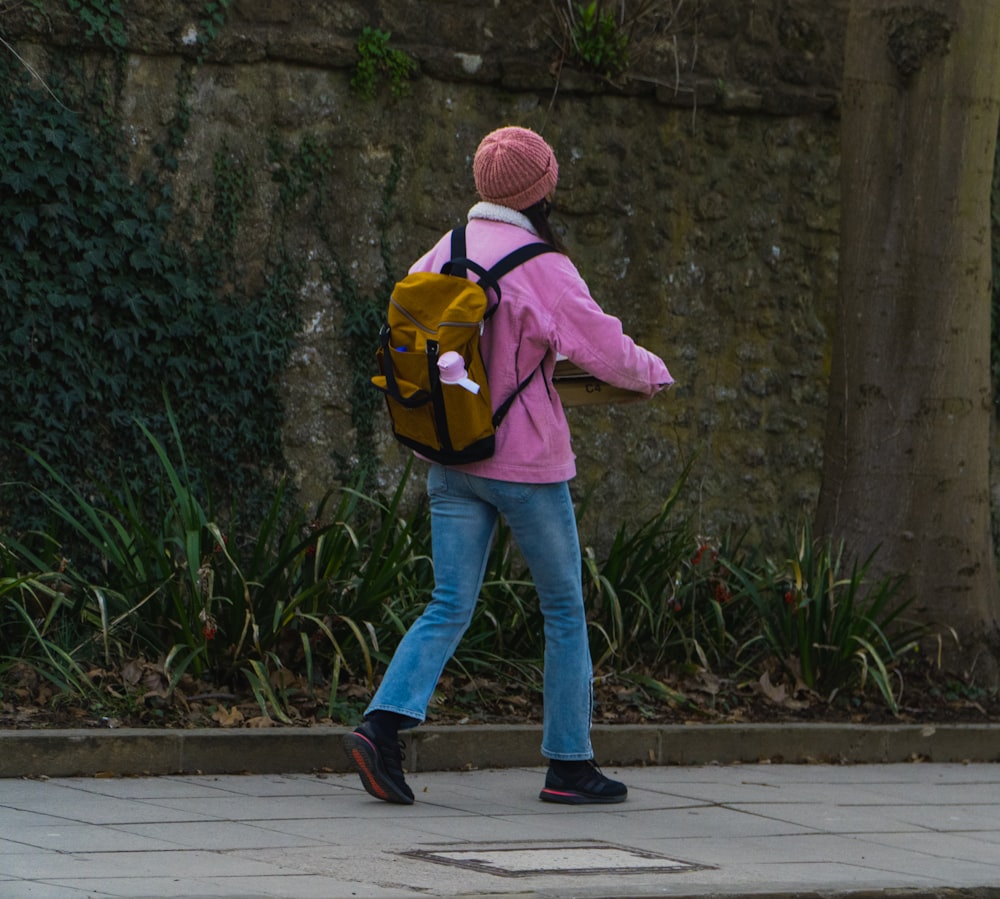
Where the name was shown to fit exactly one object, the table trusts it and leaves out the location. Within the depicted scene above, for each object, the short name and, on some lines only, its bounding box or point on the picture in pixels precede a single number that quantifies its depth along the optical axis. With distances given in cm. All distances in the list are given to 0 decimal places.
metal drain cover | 871
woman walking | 1027
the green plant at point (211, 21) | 1686
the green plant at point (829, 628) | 1452
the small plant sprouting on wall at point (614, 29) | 1855
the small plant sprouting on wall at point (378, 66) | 1752
